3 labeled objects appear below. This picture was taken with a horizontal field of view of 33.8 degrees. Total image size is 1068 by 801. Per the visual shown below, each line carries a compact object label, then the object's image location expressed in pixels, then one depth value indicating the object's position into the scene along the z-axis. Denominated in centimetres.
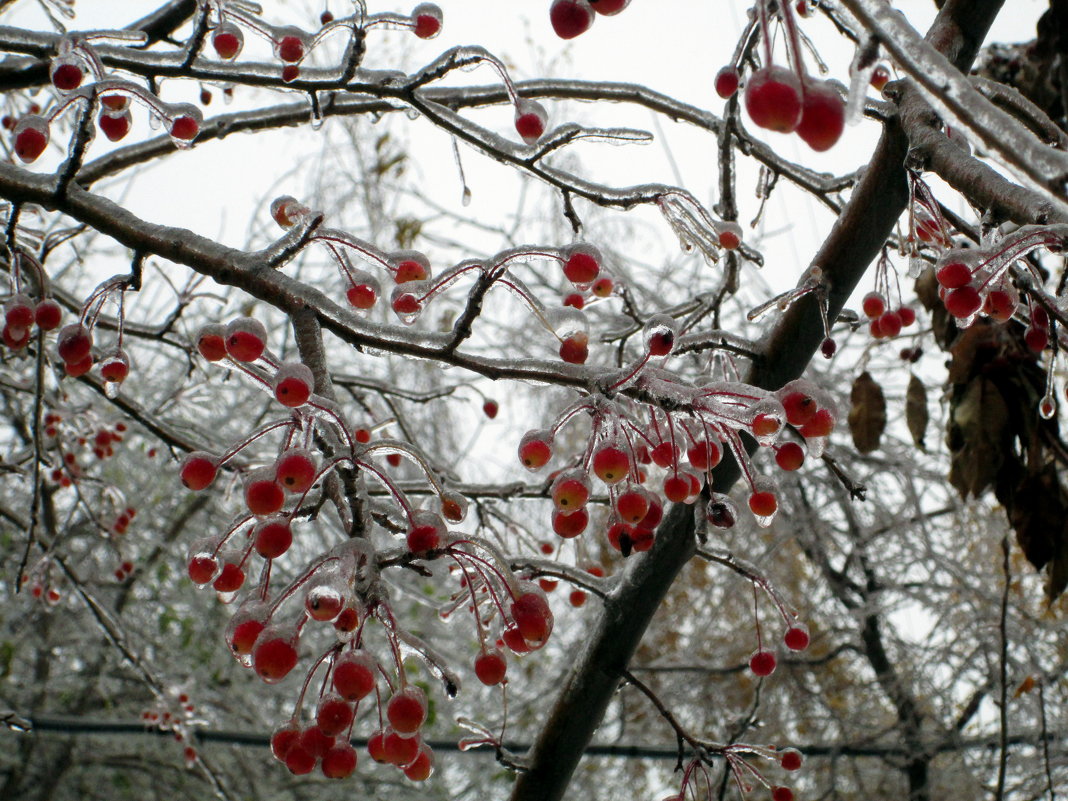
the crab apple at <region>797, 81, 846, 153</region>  38
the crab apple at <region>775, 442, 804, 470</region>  50
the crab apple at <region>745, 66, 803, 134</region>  38
